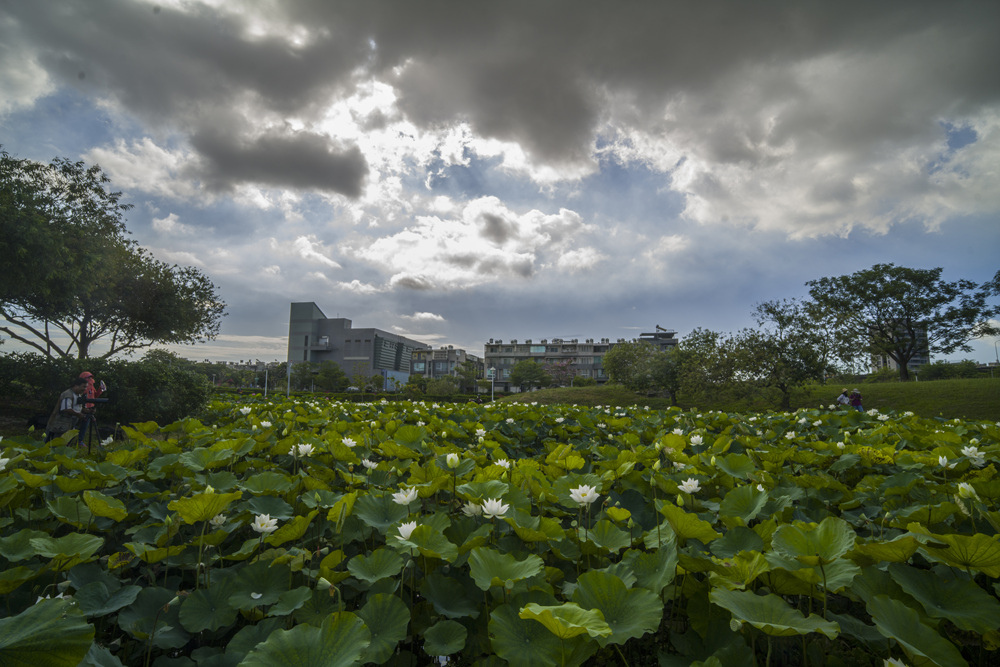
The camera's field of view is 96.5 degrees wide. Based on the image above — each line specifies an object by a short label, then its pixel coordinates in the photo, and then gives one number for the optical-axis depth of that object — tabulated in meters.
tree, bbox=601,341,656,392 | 31.55
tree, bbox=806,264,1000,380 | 29.01
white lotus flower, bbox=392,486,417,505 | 1.56
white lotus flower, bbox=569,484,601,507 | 1.60
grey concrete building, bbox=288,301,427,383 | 85.50
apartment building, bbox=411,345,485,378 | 108.00
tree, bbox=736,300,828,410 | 23.33
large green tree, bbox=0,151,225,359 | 12.91
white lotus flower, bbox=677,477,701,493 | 1.81
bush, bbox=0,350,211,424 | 11.61
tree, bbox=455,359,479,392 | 68.56
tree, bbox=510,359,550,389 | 67.75
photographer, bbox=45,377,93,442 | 7.04
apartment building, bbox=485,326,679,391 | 95.56
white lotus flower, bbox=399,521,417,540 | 1.34
